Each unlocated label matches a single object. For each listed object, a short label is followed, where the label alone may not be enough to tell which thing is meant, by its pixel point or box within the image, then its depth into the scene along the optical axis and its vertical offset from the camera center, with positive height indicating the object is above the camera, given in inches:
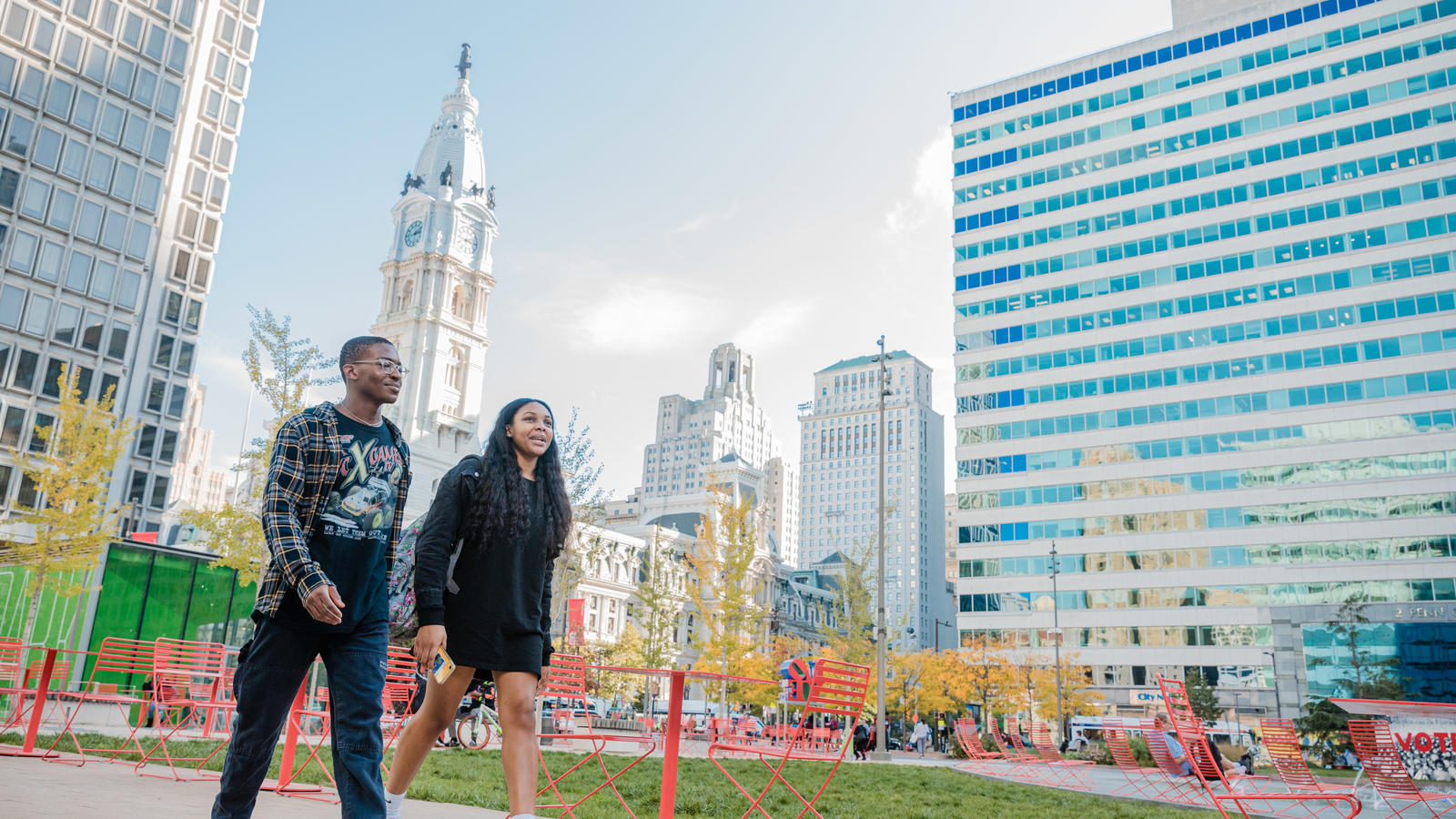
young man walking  156.0 +5.4
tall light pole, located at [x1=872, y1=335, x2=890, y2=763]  1113.9 -45.6
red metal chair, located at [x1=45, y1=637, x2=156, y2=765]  326.3 -16.1
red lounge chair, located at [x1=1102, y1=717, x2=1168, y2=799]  601.9 -51.5
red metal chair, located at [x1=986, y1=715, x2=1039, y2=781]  773.3 -81.2
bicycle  687.1 -61.1
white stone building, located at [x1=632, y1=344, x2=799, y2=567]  7071.9 +1593.7
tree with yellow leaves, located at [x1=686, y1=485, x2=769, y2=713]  1427.2 +112.3
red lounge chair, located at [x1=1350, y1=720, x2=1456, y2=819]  400.5 -30.0
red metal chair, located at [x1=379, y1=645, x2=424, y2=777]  388.8 -19.0
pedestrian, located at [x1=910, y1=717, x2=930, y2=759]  1475.1 -104.8
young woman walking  177.9 +7.9
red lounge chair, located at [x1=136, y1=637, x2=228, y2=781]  324.1 -16.6
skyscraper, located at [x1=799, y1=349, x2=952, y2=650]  6323.8 +1266.2
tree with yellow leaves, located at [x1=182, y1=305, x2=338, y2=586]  960.3 +177.2
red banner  1854.0 +58.6
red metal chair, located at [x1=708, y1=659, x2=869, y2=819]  248.4 -8.5
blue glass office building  2278.5 +841.6
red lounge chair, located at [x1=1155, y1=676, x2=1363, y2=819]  268.2 -20.7
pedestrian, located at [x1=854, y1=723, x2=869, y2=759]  1106.4 -87.9
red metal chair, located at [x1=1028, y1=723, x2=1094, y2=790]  705.2 -77.9
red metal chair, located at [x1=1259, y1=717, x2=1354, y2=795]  414.6 -32.3
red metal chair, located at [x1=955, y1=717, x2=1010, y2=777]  865.9 -77.8
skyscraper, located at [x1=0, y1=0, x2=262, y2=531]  1806.1 +818.5
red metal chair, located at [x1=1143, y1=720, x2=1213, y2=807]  539.8 -55.1
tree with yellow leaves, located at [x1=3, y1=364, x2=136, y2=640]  1008.9 +131.2
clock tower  3735.2 +1387.8
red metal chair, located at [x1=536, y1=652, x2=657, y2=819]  281.4 -11.1
